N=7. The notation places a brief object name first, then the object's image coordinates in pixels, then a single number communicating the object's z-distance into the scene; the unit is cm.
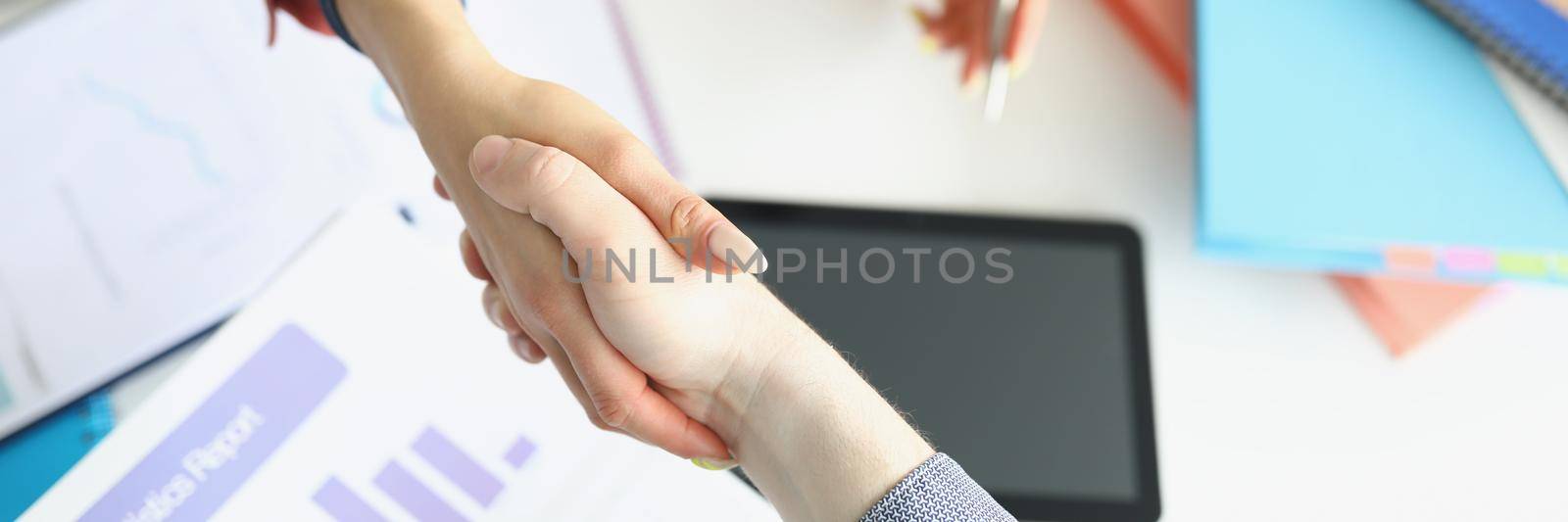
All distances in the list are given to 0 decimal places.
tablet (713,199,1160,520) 72
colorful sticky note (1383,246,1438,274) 69
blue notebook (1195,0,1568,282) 69
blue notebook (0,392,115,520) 67
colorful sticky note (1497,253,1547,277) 69
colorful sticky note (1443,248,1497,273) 69
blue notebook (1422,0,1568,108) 71
